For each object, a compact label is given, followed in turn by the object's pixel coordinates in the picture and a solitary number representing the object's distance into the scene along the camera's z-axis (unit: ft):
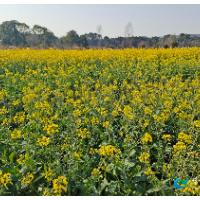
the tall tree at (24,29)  200.03
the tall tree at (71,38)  185.84
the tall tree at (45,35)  181.22
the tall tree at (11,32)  179.83
